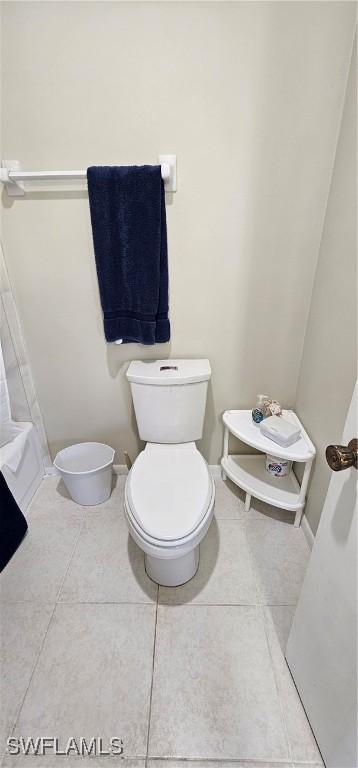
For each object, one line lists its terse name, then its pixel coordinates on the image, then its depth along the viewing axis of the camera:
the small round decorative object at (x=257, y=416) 1.51
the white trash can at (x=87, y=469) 1.59
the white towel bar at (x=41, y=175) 1.18
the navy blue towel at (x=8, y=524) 1.38
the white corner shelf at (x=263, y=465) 1.36
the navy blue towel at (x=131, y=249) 1.20
